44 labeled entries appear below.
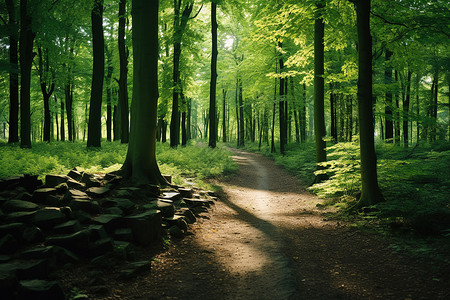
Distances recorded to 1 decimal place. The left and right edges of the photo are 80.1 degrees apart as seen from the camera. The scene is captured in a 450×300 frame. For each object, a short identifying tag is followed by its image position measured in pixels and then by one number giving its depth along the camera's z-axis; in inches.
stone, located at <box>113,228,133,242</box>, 181.9
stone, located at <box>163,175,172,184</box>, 333.6
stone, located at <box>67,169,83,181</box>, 264.2
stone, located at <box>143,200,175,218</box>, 227.7
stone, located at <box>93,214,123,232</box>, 180.2
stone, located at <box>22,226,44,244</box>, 151.2
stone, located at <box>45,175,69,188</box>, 229.5
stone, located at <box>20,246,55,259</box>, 135.7
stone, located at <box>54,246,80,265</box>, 146.3
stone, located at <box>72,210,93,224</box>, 181.5
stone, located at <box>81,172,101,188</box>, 255.0
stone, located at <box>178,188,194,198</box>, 307.1
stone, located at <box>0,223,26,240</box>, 146.5
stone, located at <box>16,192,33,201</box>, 194.2
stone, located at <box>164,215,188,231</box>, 231.1
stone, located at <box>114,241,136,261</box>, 164.8
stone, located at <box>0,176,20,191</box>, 209.3
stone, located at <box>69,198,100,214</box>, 194.7
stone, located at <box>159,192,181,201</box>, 270.7
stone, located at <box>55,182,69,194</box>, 216.0
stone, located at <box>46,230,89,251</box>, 152.8
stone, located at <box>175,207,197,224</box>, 254.5
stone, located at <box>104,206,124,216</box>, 201.8
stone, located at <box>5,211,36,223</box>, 159.0
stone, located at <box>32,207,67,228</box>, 163.3
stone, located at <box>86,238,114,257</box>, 158.2
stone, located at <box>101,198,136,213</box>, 212.8
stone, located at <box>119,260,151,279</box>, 151.0
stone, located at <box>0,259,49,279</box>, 121.6
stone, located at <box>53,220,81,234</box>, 162.2
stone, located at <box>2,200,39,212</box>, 173.9
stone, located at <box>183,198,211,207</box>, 294.0
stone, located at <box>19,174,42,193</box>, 215.6
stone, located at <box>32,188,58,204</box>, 198.4
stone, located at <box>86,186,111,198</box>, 229.6
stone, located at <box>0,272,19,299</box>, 110.2
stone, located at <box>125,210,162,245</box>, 188.5
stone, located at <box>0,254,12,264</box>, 130.6
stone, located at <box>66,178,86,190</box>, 237.2
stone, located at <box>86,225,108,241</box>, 164.8
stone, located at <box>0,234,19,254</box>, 139.2
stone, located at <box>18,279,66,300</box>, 112.8
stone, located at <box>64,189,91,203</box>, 203.9
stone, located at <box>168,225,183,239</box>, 219.0
